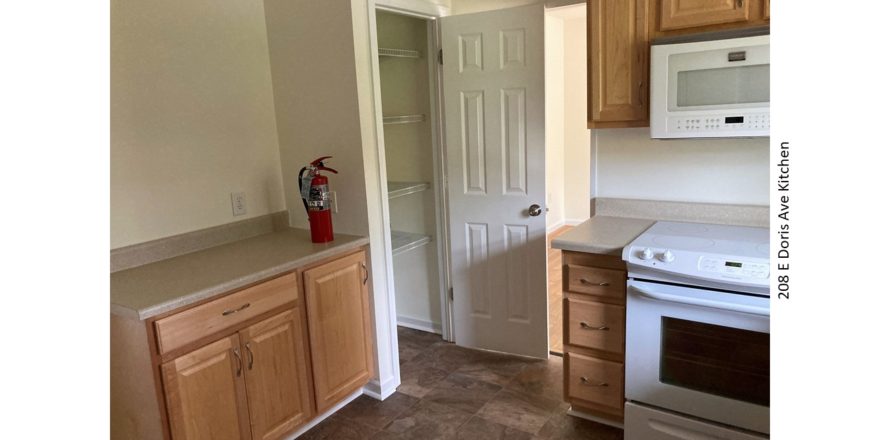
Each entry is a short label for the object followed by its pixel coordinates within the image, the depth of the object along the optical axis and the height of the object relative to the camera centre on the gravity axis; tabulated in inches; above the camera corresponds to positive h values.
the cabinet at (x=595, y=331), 91.0 -33.6
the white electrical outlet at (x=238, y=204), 107.1 -10.6
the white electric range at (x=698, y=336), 76.7 -30.8
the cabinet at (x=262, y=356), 76.4 -32.7
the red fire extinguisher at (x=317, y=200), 101.7 -10.0
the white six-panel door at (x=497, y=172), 115.8 -8.1
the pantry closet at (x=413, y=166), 130.3 -6.4
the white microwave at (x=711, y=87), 80.4 +5.6
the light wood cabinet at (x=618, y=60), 91.7 +11.5
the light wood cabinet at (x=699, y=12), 82.3 +16.9
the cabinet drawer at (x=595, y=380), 93.7 -42.7
